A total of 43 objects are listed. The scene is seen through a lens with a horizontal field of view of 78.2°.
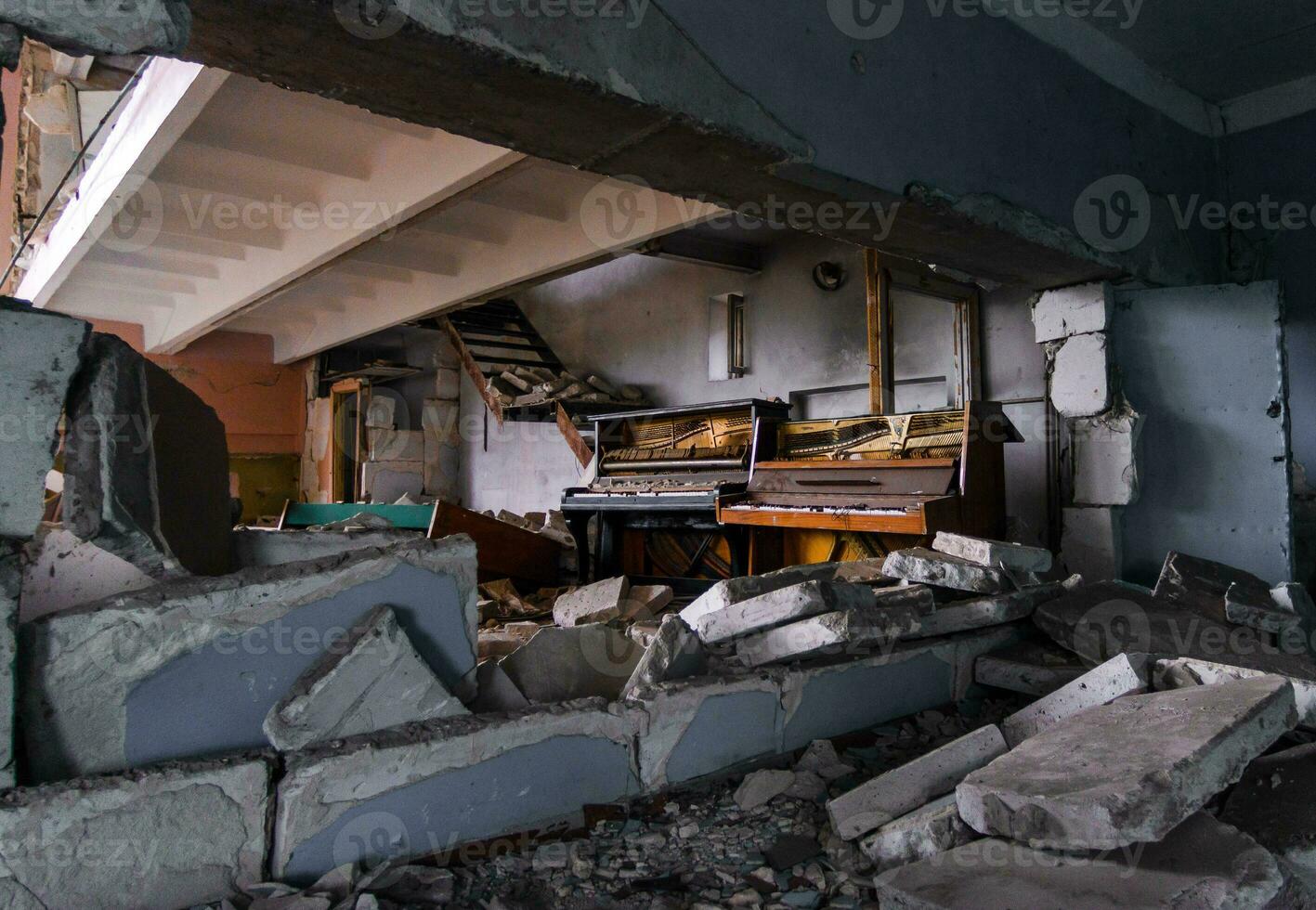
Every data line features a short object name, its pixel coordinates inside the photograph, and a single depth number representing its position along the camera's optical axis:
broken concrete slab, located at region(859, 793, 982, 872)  1.95
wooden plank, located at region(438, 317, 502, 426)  8.58
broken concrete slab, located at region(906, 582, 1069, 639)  3.29
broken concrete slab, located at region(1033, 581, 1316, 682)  3.18
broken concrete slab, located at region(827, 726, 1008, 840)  2.20
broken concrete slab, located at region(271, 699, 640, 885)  1.96
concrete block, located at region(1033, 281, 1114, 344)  4.30
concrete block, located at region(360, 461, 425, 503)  10.70
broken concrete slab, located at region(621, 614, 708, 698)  2.58
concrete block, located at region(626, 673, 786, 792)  2.48
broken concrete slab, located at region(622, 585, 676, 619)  4.82
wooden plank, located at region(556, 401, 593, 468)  7.86
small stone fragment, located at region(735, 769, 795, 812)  2.48
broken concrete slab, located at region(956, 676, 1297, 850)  1.70
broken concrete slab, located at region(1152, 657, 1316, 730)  2.64
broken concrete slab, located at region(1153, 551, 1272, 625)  3.59
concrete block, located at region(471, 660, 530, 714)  2.38
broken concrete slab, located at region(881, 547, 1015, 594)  3.35
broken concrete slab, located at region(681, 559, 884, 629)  2.96
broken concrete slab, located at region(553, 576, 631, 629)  4.69
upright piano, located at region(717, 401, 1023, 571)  4.78
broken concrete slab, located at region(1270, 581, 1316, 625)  3.48
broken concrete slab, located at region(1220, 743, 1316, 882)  1.91
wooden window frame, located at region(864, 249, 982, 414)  5.66
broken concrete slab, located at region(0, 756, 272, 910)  1.67
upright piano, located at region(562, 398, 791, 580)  6.07
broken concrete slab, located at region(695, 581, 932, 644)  2.67
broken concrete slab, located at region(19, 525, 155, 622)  1.90
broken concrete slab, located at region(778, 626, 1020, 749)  2.86
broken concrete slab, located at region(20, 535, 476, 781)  1.79
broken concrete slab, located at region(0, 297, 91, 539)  1.64
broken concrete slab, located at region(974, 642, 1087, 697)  3.27
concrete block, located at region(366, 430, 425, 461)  10.97
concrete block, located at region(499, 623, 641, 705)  2.57
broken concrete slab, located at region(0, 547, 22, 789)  1.67
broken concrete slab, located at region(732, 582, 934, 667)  2.60
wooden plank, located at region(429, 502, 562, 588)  6.04
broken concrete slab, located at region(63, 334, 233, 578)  1.77
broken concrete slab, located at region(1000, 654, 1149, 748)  2.70
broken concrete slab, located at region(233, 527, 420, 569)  2.30
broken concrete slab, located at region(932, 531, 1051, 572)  3.41
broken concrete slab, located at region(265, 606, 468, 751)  1.99
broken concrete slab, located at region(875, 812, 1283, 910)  1.66
